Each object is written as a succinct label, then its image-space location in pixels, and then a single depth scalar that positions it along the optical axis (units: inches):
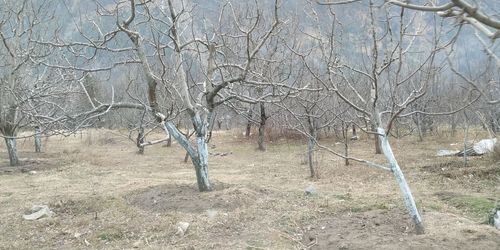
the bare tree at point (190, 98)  305.6
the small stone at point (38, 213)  291.0
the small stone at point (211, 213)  272.5
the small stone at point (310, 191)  339.6
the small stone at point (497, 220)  229.8
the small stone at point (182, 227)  247.4
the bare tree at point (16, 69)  487.8
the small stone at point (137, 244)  234.3
